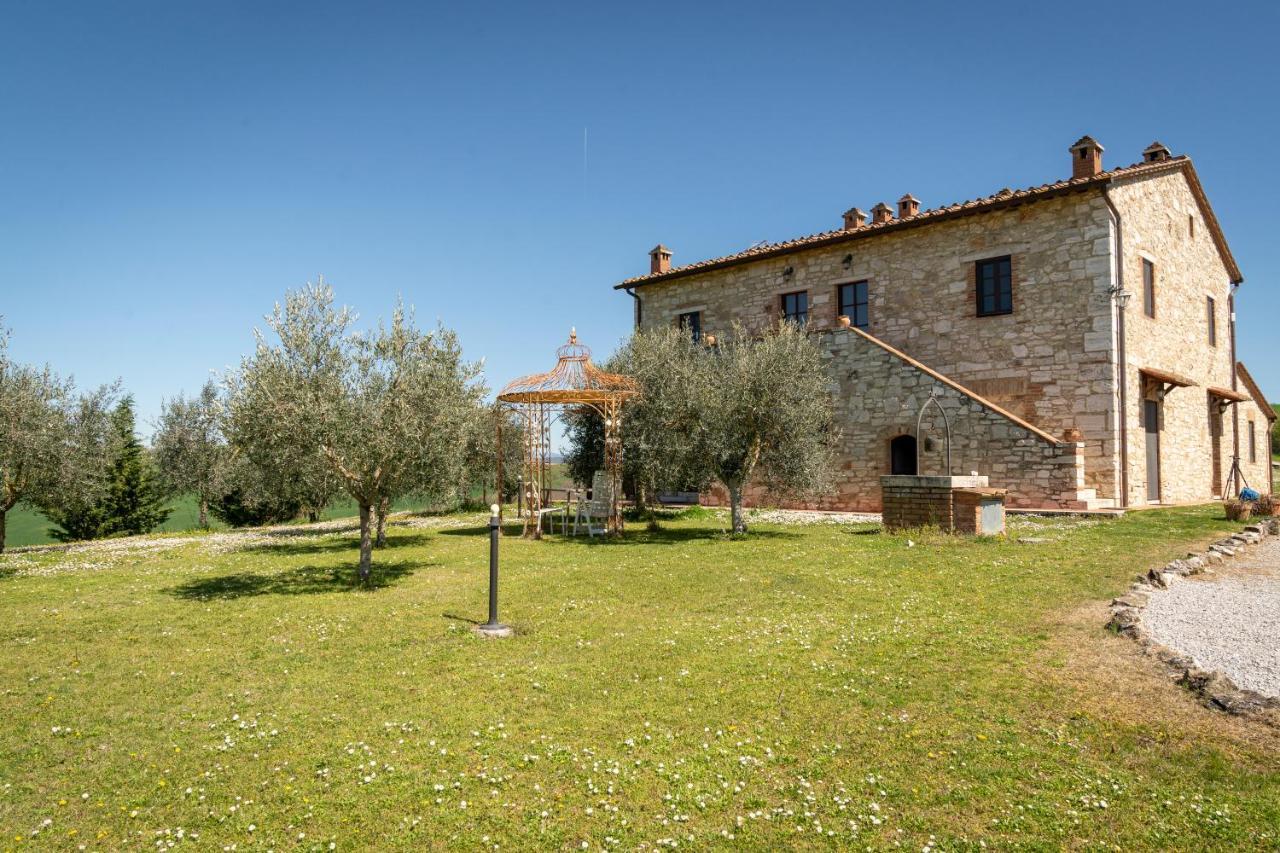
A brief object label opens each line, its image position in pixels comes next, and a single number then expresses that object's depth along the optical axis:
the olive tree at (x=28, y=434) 13.60
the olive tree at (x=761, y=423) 14.12
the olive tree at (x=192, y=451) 26.36
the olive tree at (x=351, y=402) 9.34
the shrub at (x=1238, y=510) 14.70
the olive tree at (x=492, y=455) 21.09
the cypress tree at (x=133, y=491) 27.58
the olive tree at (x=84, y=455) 14.78
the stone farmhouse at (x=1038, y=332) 16.91
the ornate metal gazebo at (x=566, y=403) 15.94
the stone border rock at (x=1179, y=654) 4.66
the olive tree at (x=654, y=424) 14.91
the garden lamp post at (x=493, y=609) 7.32
